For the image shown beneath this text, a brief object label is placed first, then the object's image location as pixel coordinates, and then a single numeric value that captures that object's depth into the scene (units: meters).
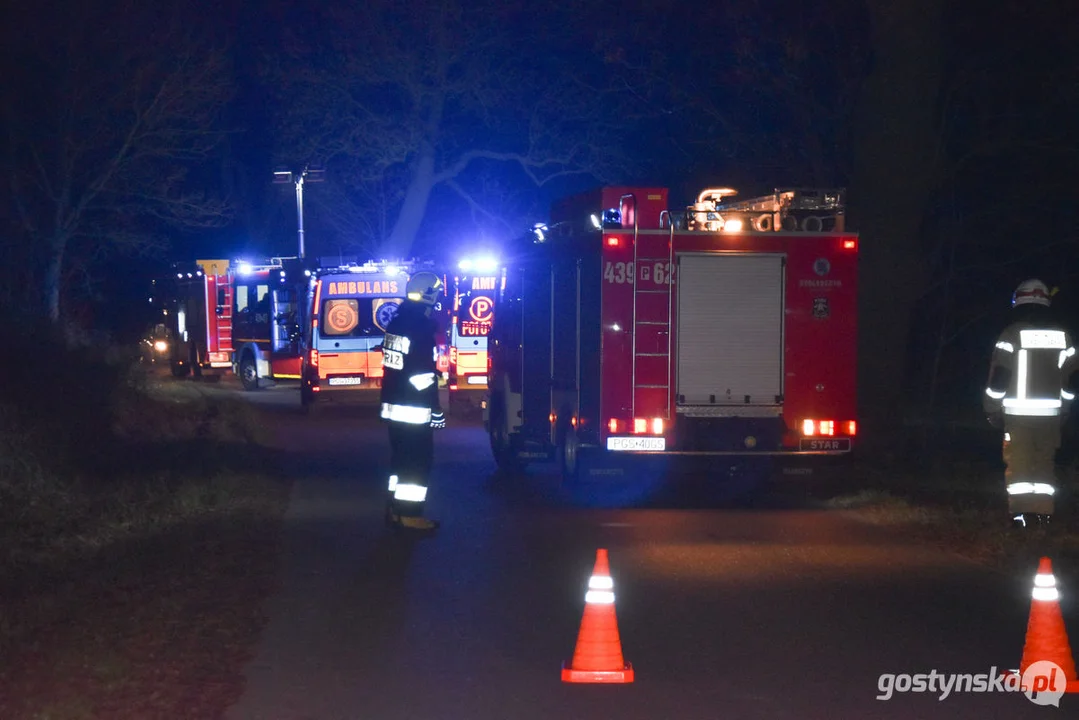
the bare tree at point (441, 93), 38.03
